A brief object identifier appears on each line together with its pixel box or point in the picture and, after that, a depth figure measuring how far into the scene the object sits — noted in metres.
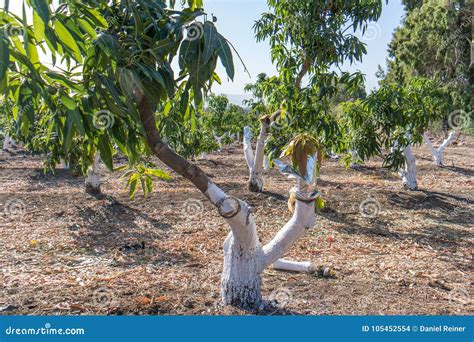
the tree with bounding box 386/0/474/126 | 14.58
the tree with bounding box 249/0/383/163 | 4.96
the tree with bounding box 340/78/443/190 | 5.41
